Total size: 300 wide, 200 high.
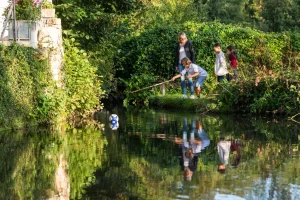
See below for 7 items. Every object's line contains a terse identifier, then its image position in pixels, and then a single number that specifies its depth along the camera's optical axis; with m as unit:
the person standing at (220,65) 25.53
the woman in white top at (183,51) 25.55
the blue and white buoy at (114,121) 20.11
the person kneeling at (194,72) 25.02
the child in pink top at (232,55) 26.67
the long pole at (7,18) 19.23
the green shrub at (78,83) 21.30
